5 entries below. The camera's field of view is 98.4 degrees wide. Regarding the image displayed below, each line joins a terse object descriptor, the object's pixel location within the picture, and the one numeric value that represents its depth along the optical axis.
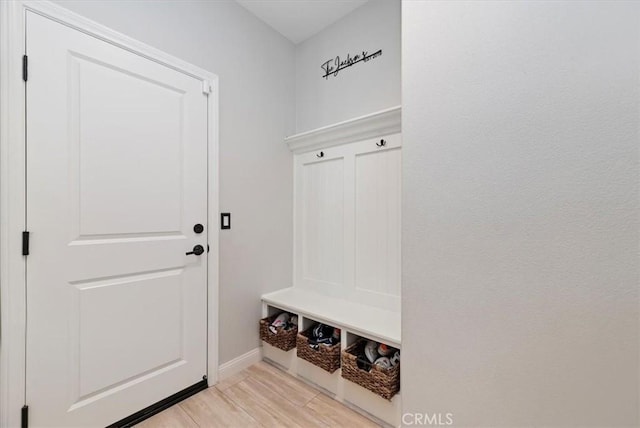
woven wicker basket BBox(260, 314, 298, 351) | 1.88
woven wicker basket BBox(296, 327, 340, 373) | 1.65
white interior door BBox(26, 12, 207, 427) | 1.23
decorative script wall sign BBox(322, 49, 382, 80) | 1.99
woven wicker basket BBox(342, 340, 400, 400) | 1.39
